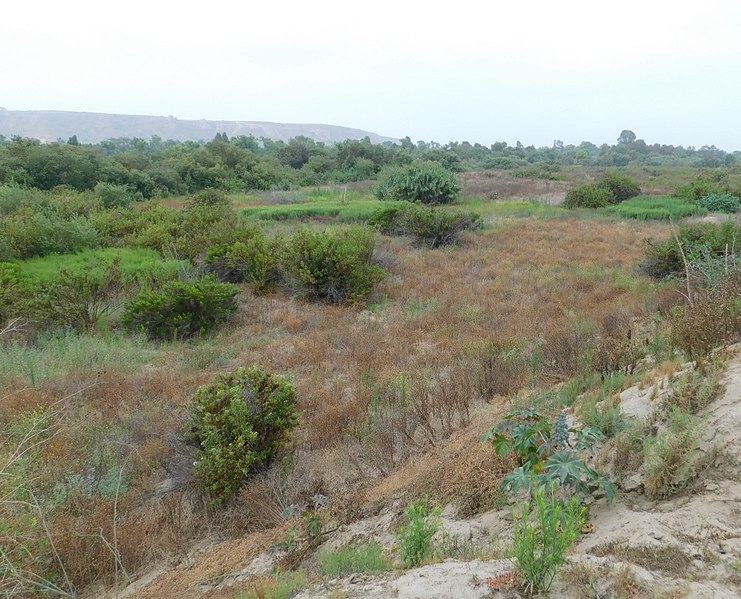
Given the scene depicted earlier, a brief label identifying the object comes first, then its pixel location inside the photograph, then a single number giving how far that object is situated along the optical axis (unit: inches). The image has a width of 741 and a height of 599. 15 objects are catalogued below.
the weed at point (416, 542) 88.0
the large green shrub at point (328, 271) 362.9
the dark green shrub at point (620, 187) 934.4
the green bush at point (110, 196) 664.9
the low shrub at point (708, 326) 147.1
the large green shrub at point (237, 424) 144.3
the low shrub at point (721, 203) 729.6
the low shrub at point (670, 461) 98.9
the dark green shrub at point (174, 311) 293.3
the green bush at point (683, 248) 364.5
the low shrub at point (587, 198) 836.0
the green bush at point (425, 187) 839.7
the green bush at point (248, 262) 388.8
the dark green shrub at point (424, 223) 559.8
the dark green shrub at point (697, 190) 827.4
